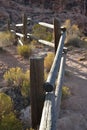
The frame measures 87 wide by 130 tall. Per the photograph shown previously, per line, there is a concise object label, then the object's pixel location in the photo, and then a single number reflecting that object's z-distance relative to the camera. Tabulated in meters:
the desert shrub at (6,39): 11.94
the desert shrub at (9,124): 4.41
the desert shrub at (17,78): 6.18
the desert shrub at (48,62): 7.81
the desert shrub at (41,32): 13.45
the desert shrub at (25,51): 9.63
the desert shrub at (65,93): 5.84
